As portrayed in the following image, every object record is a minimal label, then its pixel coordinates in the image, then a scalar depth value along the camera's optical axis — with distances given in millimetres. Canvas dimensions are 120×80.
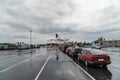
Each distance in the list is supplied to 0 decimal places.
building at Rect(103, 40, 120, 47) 65312
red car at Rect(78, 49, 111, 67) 6318
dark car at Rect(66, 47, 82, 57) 11984
